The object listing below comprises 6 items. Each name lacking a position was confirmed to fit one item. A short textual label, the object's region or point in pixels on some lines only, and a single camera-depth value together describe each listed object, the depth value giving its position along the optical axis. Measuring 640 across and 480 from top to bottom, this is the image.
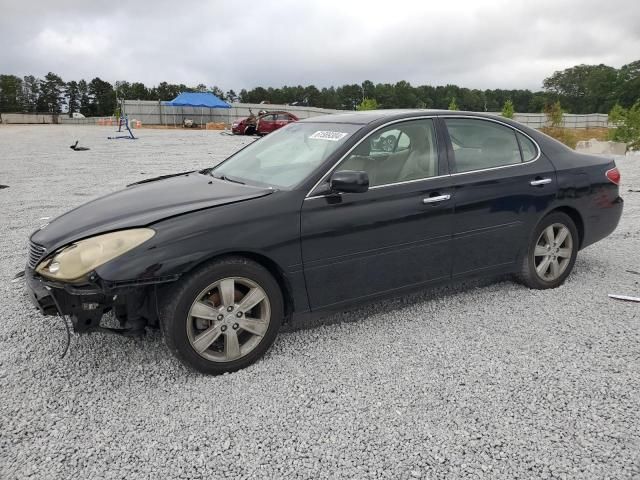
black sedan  3.08
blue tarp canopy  43.00
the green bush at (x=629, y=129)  23.30
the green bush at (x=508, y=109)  37.34
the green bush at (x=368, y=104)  35.37
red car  30.89
